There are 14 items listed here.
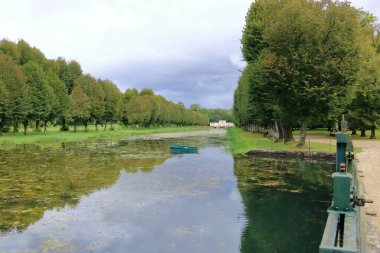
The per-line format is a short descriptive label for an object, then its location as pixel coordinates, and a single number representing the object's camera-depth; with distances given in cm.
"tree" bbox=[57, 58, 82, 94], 9688
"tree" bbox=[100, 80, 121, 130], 10625
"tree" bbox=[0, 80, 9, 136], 6109
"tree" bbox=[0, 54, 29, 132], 6506
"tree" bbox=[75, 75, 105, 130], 9556
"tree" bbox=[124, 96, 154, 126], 12106
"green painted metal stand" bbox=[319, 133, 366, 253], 519
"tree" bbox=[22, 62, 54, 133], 7244
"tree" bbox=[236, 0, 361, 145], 3856
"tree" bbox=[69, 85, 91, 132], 8644
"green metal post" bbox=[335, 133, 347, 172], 1413
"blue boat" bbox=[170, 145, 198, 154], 4672
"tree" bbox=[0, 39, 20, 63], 7888
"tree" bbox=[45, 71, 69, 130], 8138
